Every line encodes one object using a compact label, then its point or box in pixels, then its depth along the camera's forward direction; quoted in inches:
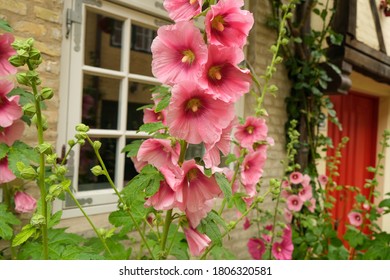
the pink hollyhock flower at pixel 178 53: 29.5
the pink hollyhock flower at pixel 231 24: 29.6
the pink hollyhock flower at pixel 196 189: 32.0
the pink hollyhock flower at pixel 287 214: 105.3
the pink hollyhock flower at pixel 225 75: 29.2
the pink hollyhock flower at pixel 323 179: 117.8
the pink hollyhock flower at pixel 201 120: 29.7
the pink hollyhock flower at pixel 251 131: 62.8
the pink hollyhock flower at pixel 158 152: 33.7
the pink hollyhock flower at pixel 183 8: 30.1
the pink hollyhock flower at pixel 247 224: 87.2
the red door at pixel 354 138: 159.9
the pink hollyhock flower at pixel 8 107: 46.3
